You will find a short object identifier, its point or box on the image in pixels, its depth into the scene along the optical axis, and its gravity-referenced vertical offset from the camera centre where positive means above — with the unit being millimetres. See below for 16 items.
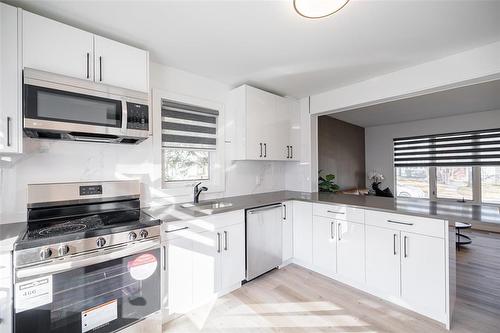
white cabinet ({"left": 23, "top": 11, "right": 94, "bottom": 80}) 1422 +830
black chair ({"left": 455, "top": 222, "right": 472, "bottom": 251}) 3362 -1234
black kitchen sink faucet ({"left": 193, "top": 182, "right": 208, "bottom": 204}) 2416 -272
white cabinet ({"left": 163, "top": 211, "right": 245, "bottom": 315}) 1818 -861
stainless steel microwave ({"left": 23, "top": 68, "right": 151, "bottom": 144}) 1395 +414
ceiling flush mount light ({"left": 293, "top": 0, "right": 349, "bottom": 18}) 1228 +915
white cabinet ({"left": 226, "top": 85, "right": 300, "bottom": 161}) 2684 +542
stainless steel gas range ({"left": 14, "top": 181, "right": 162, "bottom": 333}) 1213 -595
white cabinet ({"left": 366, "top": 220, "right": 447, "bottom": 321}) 1780 -915
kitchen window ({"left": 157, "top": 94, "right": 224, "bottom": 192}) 2355 +288
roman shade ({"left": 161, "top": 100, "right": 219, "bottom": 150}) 2367 +476
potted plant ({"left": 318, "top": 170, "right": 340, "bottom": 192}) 3590 -325
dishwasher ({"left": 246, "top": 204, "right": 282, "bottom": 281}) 2379 -834
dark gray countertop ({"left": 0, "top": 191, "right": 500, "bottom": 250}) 1491 -401
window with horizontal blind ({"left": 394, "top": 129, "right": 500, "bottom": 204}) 4586 -33
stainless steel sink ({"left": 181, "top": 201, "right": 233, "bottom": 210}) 2170 -394
